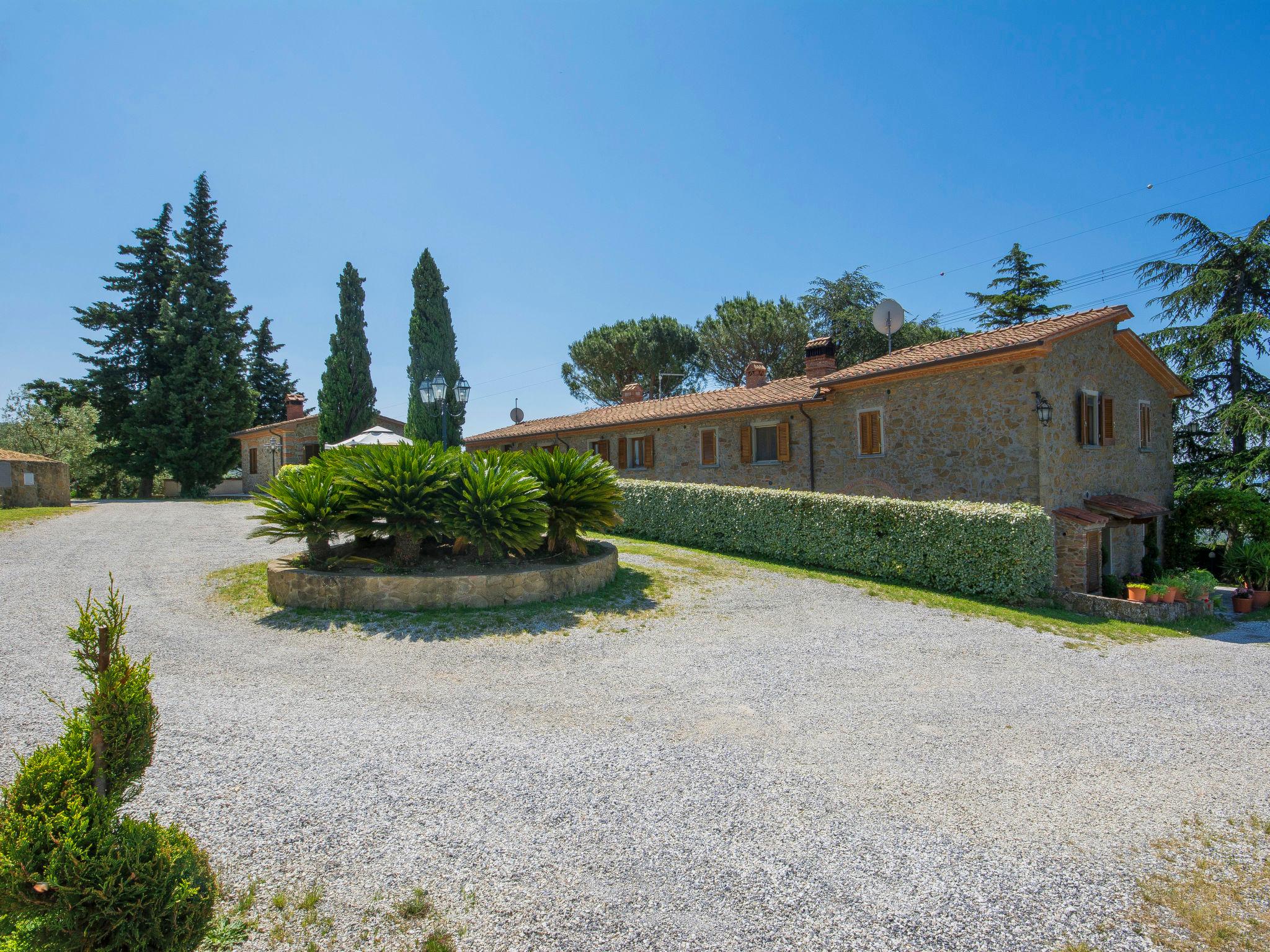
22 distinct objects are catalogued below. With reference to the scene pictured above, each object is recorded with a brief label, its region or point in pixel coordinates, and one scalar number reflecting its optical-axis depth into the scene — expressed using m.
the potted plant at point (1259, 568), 12.79
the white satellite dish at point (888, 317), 17.02
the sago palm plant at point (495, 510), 8.23
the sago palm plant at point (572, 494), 9.24
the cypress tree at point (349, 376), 27.59
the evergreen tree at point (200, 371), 27.66
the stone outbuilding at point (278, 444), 28.86
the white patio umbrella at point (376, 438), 16.28
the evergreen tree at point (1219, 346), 17.95
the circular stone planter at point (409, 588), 7.77
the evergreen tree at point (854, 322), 32.12
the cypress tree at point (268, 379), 39.03
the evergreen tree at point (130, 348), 28.52
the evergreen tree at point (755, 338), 33.81
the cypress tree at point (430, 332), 25.41
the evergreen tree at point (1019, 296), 29.95
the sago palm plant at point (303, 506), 7.95
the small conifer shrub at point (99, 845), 1.95
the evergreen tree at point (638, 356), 36.94
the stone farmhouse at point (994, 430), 12.26
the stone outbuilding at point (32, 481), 19.50
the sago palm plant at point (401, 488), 8.03
